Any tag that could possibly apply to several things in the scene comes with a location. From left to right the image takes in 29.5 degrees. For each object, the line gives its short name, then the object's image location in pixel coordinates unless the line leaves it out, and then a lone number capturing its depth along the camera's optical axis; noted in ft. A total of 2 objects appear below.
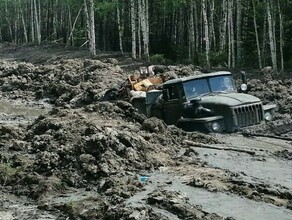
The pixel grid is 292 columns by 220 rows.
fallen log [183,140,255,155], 39.62
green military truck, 46.09
